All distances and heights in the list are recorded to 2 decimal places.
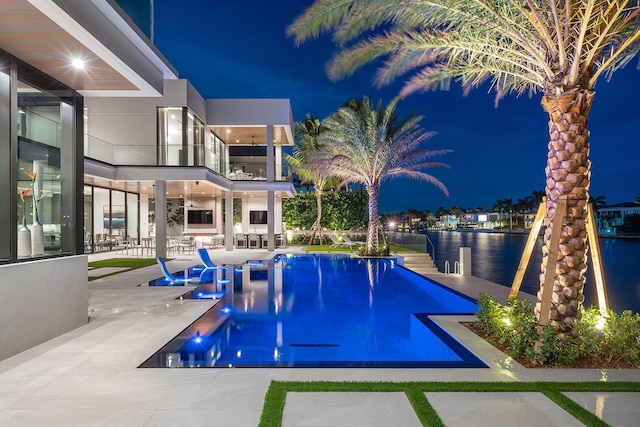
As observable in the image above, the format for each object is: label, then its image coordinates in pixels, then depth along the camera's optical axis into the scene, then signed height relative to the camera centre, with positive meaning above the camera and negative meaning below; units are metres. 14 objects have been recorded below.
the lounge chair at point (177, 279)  10.22 -1.69
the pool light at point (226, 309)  7.65 -1.81
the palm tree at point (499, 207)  127.20 +3.70
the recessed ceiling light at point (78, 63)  5.45 +2.31
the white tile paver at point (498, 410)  3.13 -1.68
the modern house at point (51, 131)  4.74 +1.40
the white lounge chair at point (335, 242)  24.57 -1.50
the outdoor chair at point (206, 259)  13.02 -1.31
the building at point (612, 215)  82.69 +0.28
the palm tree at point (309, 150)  28.28 +5.45
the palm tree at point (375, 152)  17.53 +3.17
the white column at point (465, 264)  13.27 -1.59
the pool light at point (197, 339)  5.63 -1.76
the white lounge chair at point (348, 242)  23.21 -1.38
